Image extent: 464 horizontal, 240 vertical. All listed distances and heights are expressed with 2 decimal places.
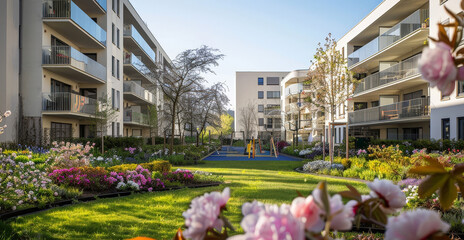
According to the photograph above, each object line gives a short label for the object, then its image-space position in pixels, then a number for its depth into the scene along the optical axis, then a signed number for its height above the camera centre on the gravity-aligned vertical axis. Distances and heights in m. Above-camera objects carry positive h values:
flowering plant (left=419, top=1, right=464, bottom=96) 0.82 +0.16
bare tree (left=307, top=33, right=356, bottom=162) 24.12 +3.81
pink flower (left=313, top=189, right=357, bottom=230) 0.76 -0.19
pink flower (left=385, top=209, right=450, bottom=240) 0.71 -0.20
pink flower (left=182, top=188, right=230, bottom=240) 0.82 -0.21
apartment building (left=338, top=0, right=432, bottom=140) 23.66 +4.28
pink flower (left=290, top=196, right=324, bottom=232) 0.76 -0.18
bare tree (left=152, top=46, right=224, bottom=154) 21.58 +4.18
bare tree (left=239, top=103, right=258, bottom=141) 65.62 +2.40
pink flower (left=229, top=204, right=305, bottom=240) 0.67 -0.19
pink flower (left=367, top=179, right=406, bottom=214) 0.95 -0.18
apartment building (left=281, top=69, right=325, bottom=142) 50.35 +3.50
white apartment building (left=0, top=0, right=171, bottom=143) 19.38 +4.03
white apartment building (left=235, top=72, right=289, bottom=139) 76.81 +8.30
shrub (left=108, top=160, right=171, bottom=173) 9.85 -1.12
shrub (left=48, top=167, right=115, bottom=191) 8.43 -1.19
